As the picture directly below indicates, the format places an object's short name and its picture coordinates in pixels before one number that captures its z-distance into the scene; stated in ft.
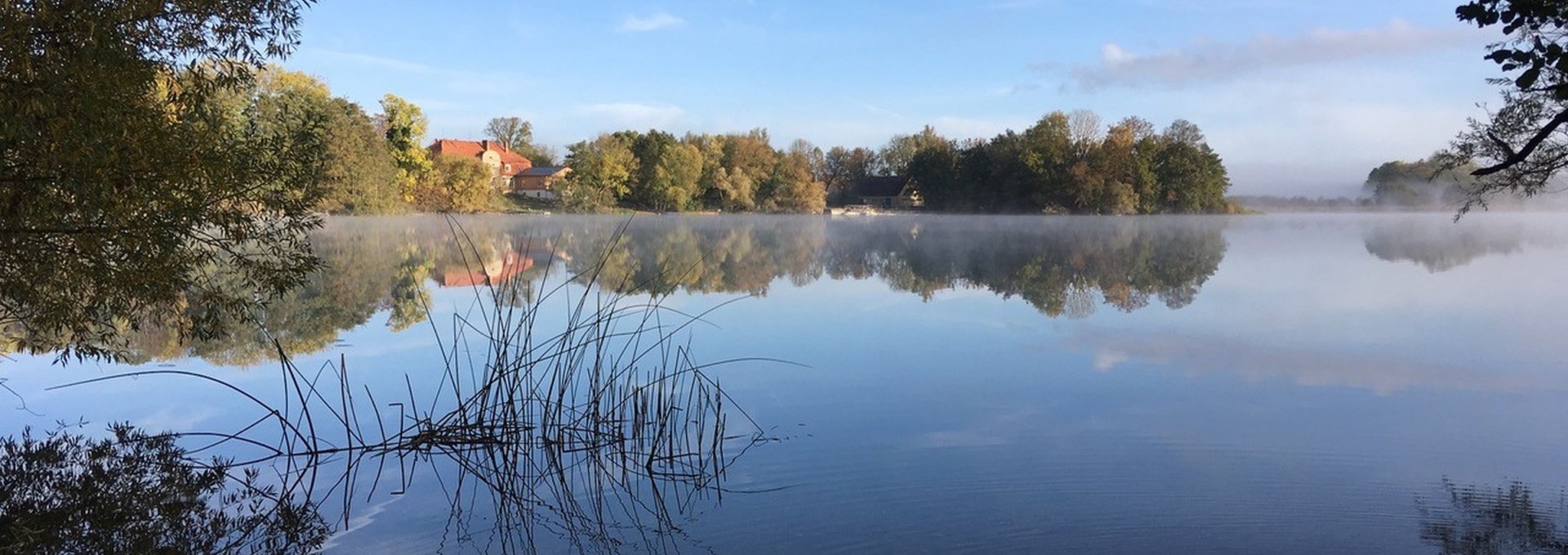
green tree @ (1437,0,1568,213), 17.59
